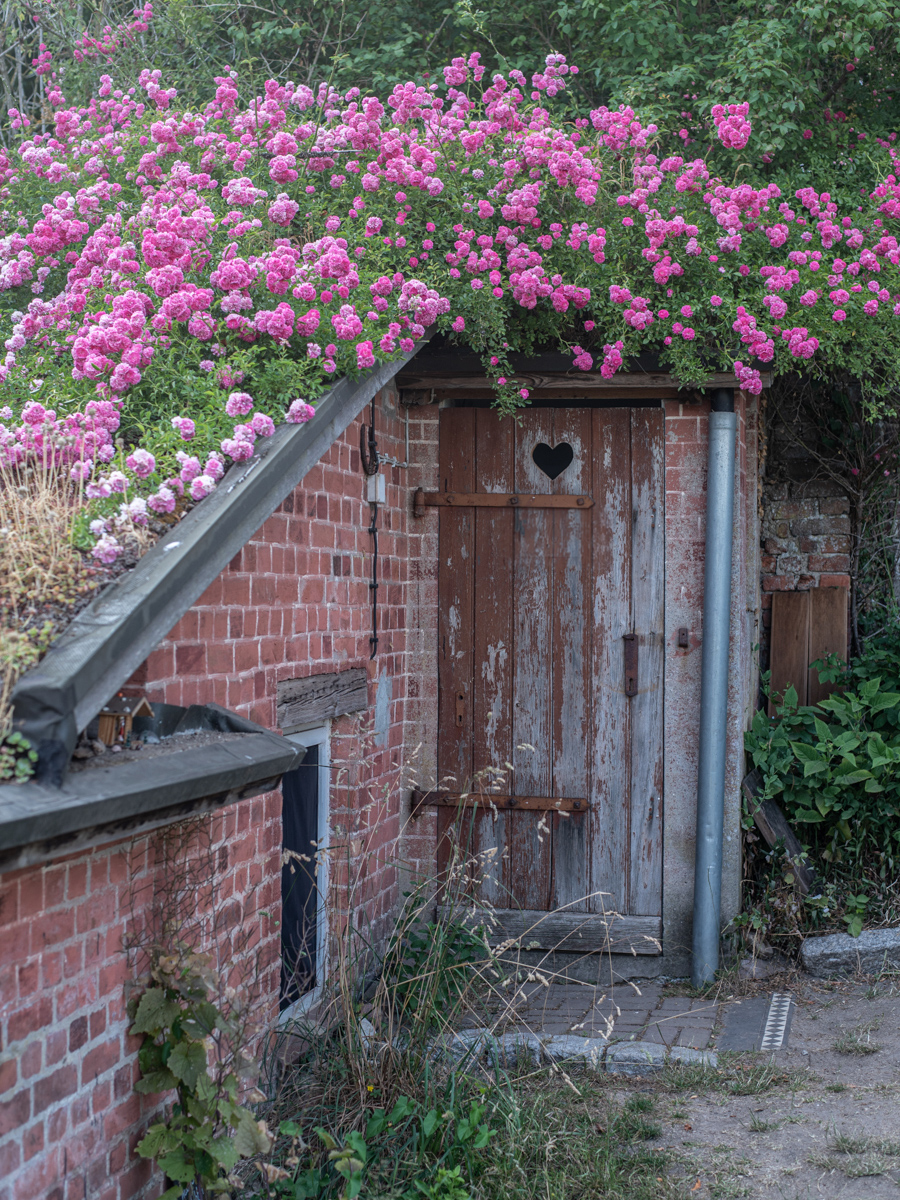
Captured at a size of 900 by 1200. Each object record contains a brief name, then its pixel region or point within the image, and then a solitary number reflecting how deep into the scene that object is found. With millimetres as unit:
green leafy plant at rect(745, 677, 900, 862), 5457
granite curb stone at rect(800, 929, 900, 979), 5047
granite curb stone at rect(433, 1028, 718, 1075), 4031
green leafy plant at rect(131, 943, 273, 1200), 2598
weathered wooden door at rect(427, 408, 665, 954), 5203
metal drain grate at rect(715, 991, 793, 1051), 4344
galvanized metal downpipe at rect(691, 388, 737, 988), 4996
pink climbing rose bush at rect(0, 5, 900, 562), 3717
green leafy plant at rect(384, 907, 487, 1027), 3451
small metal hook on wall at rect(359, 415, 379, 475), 4652
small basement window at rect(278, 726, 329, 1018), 4172
